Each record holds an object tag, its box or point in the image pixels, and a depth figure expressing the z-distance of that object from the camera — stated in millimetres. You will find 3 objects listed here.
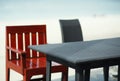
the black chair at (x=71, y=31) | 3111
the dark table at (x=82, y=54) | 1944
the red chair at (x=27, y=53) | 2582
